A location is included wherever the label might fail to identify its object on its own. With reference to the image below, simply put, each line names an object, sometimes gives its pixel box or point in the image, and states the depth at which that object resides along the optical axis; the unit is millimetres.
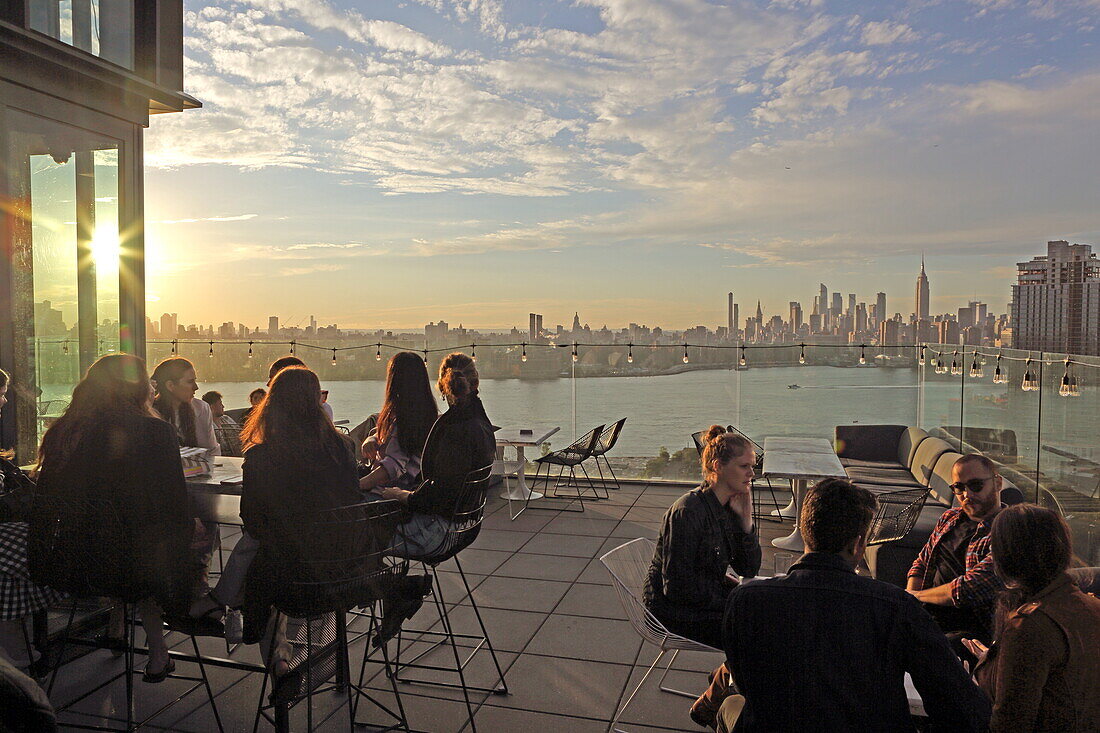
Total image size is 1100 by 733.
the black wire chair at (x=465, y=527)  3416
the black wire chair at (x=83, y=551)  2865
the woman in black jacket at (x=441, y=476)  3408
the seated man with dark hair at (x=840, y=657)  1709
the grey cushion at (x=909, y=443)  8117
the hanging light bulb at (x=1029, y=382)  6020
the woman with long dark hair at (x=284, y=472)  2742
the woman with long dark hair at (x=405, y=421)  3818
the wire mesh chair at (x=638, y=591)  2922
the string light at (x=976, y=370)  7863
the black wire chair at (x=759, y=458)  7312
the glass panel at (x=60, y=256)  4055
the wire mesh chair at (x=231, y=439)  6055
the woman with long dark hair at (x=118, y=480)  2916
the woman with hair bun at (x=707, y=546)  2875
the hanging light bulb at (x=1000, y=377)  7066
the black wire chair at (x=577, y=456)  8047
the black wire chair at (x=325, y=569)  2691
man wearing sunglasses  2775
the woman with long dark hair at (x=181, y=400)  4590
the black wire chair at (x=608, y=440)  8466
